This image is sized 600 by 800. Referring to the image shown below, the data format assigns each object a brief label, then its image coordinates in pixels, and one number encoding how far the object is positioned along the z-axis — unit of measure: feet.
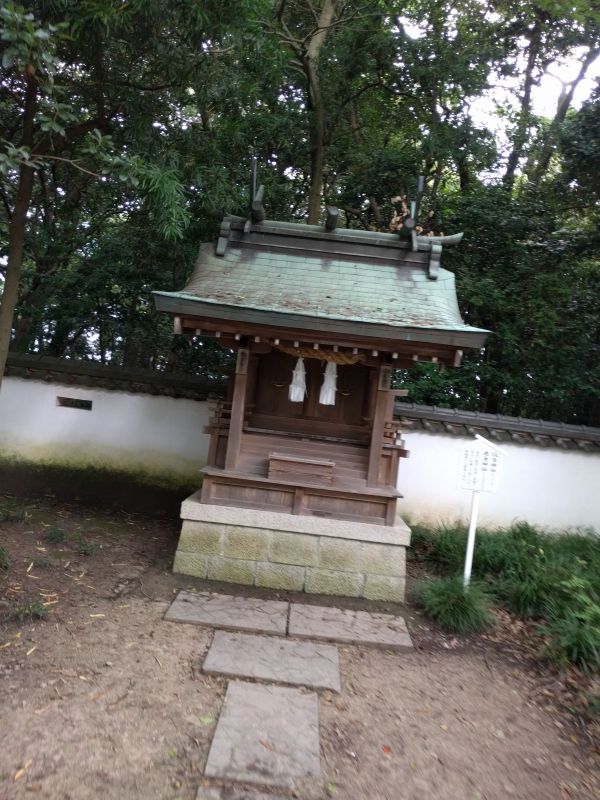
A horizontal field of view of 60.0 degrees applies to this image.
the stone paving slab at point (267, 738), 8.90
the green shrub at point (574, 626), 13.43
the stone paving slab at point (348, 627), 14.43
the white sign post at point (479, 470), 17.20
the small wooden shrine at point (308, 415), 16.56
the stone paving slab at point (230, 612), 14.51
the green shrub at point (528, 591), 16.63
